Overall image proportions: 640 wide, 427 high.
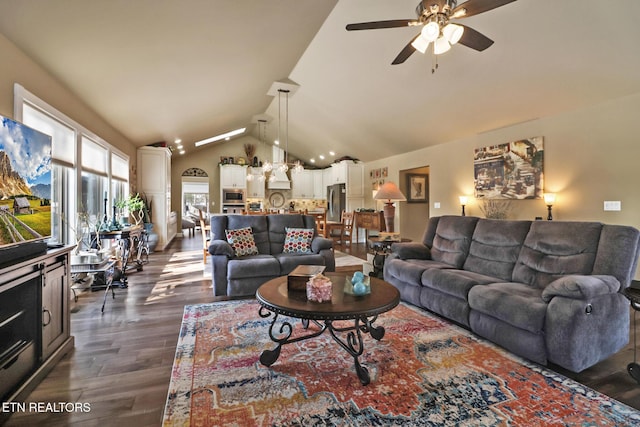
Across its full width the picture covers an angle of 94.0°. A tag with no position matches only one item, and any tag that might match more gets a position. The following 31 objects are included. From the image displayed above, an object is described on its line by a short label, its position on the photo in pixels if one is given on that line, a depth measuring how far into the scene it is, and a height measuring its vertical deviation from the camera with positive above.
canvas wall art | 4.54 +0.65
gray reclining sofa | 1.96 -0.63
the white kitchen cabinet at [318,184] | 10.81 +0.96
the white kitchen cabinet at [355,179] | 9.04 +0.95
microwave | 9.90 +0.47
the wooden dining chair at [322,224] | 6.96 -0.31
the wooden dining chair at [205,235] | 5.34 -0.44
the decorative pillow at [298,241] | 4.16 -0.43
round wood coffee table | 1.84 -0.62
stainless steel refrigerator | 9.31 +0.31
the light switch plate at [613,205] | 3.69 +0.05
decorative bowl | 2.13 -0.58
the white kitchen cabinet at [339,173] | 9.09 +1.20
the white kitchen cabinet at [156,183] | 7.07 +0.68
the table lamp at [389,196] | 4.34 +0.20
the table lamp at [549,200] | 4.30 +0.13
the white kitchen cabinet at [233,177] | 9.84 +1.14
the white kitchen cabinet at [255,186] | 10.20 +0.85
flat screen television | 1.85 +0.17
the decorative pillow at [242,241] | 3.90 -0.40
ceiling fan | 2.02 +1.37
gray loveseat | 3.54 -0.59
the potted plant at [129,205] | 5.03 +0.12
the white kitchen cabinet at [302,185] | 10.77 +0.93
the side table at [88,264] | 3.01 -0.54
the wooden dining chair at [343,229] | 7.68 -0.50
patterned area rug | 1.56 -1.08
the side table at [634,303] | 1.82 -0.59
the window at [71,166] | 2.85 +0.64
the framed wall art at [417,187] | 7.80 +0.60
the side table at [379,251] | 4.08 -0.57
